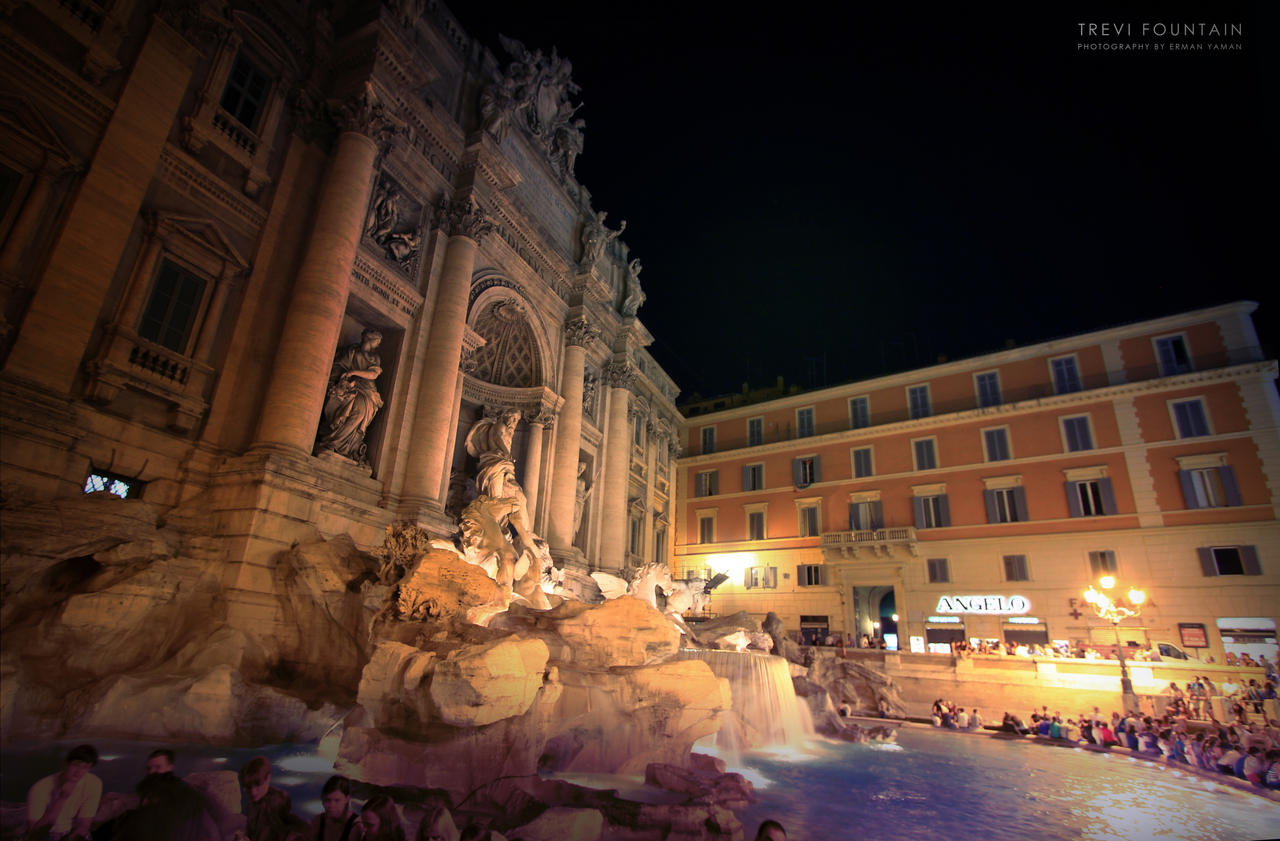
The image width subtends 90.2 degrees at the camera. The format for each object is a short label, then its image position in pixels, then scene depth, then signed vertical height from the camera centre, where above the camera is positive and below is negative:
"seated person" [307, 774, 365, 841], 3.55 -1.01
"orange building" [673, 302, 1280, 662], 20.25 +6.01
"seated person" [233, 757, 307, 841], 3.66 -1.01
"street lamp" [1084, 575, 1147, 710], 15.55 +1.58
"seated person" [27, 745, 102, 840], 3.36 -0.92
